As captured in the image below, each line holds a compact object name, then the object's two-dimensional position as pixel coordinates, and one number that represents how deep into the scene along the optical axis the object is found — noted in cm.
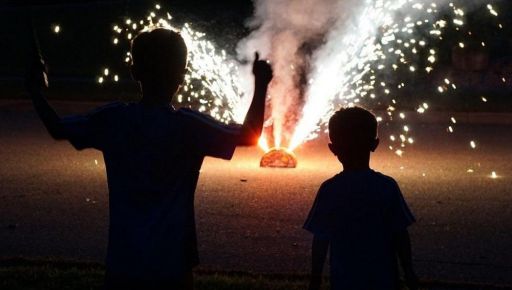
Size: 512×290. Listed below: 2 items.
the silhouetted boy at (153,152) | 333
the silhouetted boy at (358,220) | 372
